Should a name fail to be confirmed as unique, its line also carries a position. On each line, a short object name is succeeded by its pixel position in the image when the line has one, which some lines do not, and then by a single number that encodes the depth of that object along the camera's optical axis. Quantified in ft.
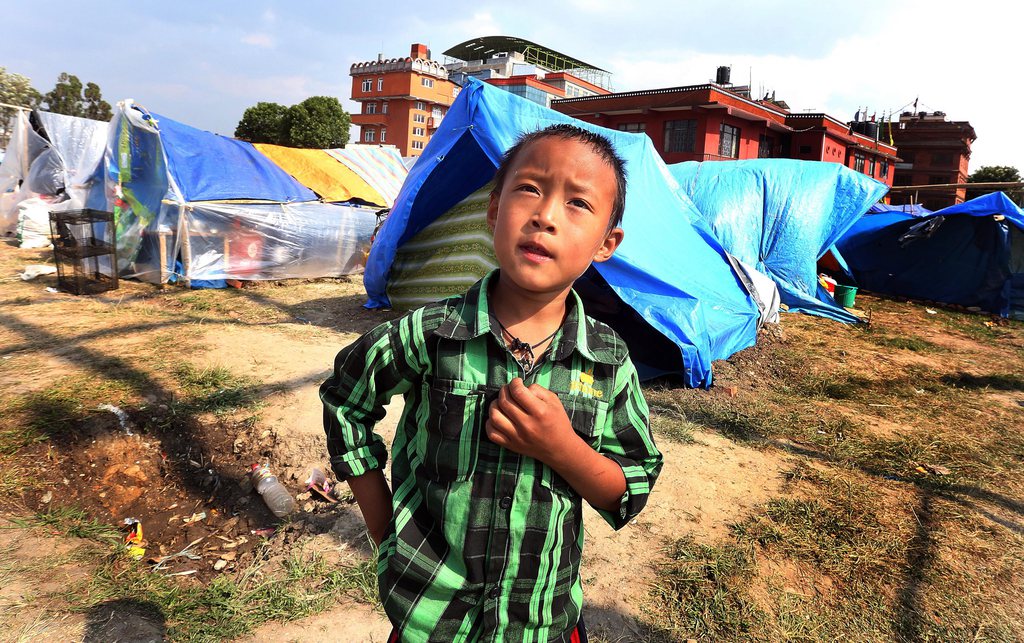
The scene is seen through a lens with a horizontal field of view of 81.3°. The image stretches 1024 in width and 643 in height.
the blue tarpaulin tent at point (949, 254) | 31.99
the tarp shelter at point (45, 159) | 39.78
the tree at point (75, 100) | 130.93
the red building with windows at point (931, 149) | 145.69
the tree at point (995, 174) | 156.66
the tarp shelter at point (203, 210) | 25.73
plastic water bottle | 9.71
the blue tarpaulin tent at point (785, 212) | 30.09
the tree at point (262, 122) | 133.59
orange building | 185.88
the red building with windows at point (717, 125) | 98.58
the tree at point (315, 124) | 132.46
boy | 3.57
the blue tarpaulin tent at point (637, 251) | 16.94
